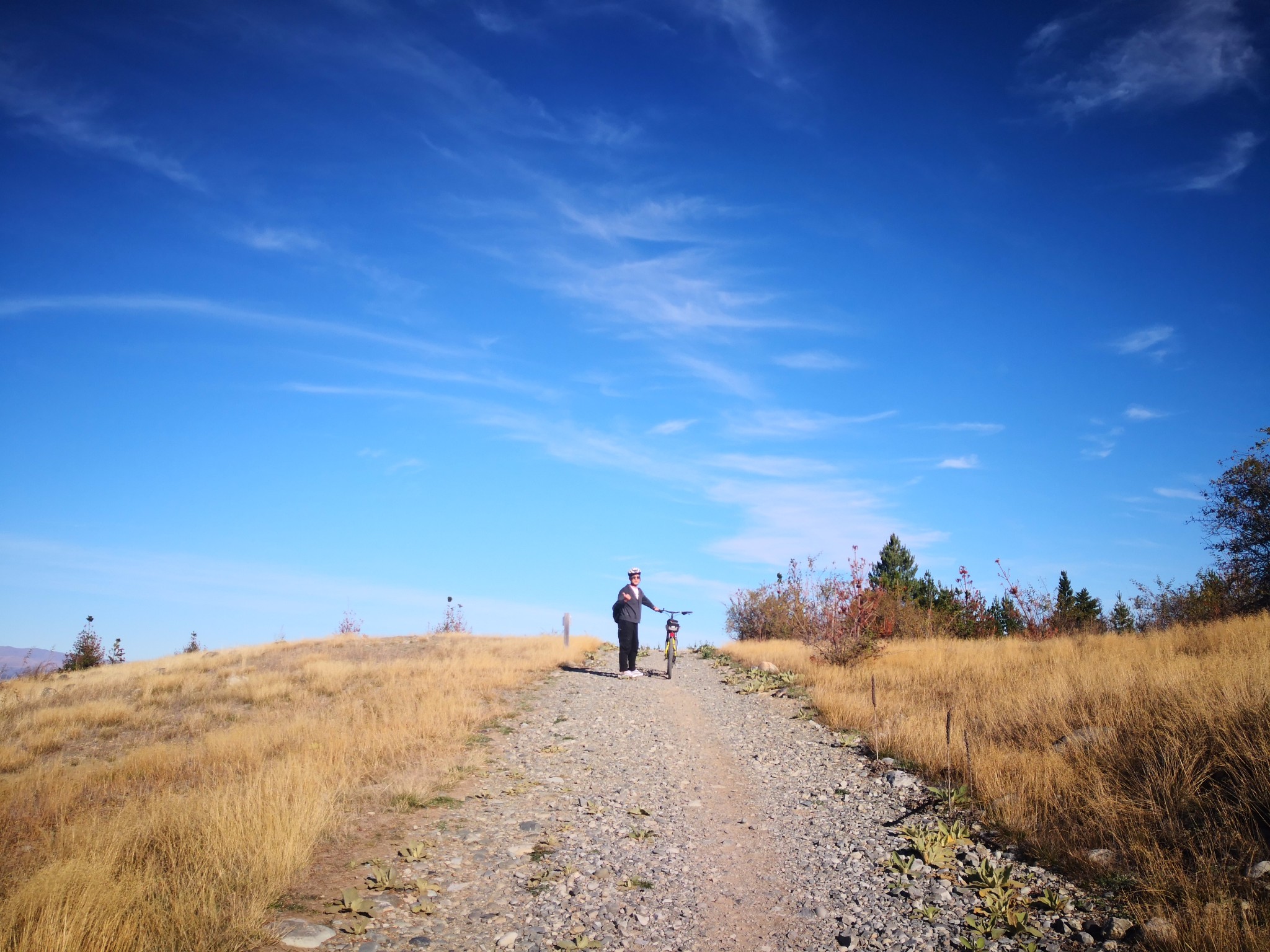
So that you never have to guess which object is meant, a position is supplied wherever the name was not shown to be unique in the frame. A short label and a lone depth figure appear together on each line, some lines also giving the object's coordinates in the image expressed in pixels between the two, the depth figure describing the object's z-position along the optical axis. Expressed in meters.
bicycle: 18.91
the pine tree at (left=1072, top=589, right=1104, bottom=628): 24.23
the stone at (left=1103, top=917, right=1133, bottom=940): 4.84
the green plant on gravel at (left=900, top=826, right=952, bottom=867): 6.20
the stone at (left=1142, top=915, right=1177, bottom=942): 4.60
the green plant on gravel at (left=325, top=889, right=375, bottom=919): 5.14
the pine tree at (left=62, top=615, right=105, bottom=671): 30.41
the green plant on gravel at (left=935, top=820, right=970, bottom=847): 6.57
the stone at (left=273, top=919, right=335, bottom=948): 4.67
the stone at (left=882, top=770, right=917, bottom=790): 8.54
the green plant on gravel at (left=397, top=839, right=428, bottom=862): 6.21
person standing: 18.34
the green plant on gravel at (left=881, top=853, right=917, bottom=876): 6.07
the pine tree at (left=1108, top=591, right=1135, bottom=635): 22.53
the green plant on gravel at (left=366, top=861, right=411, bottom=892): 5.58
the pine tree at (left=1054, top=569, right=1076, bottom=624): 24.28
